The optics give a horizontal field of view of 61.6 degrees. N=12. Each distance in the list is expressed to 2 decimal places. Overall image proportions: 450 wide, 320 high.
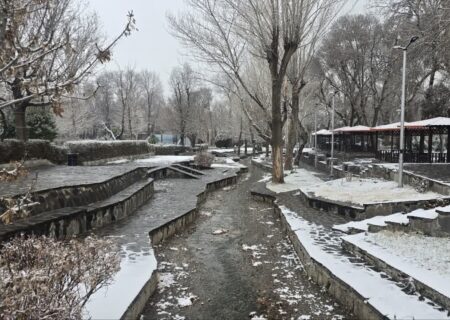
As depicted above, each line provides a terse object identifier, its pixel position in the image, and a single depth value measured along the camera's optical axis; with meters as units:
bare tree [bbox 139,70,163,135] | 58.33
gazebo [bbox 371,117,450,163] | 15.60
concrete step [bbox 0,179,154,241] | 6.54
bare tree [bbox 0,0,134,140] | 2.65
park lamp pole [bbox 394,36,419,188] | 11.79
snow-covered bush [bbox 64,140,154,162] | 19.94
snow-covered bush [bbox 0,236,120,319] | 3.03
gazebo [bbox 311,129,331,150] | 42.76
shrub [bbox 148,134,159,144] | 45.64
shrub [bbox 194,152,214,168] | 25.02
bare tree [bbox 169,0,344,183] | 15.02
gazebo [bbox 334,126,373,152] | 25.67
